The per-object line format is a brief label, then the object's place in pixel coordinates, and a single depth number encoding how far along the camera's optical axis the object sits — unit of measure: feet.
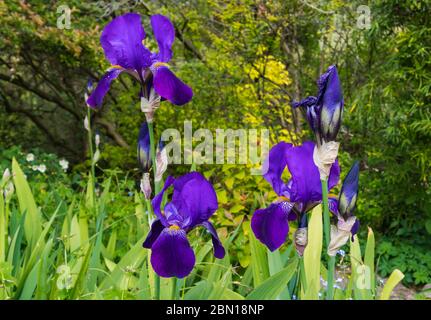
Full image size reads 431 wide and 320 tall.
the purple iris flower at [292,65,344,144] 3.81
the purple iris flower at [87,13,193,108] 4.92
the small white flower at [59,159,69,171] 17.59
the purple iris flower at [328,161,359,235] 3.93
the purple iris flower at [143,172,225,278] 4.13
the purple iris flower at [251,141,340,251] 4.44
